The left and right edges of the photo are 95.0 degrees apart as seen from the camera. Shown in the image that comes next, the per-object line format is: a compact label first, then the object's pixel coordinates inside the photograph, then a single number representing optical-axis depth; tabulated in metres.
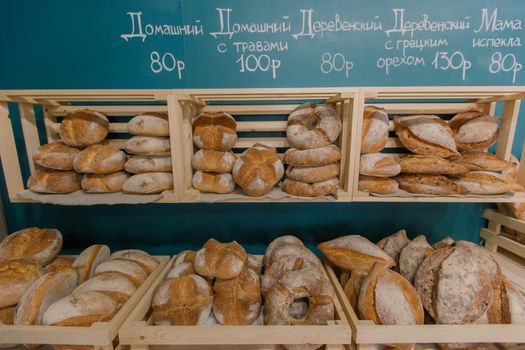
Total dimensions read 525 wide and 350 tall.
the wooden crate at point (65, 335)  0.91
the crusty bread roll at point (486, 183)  1.17
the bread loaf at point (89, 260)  1.26
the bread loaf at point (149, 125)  1.17
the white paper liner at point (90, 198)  1.15
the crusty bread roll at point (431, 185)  1.16
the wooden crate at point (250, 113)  1.08
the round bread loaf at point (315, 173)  1.16
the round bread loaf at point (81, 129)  1.20
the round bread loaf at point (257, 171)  1.14
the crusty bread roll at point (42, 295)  0.99
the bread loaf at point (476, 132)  1.24
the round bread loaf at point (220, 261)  1.10
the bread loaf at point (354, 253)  1.19
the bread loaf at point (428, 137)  1.18
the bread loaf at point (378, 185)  1.18
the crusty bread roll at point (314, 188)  1.18
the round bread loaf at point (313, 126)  1.17
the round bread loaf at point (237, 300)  1.05
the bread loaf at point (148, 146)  1.15
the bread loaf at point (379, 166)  1.16
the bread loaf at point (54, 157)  1.18
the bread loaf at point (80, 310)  0.96
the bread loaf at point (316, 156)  1.15
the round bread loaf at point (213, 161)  1.18
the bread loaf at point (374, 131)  1.19
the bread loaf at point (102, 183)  1.20
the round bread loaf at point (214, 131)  1.22
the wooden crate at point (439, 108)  1.07
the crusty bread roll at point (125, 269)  1.21
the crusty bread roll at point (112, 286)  1.09
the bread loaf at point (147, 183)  1.17
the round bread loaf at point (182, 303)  1.03
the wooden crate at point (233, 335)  0.92
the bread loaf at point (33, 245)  1.26
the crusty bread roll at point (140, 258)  1.34
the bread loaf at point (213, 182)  1.21
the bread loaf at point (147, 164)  1.18
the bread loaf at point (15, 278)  1.07
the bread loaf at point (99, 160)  1.16
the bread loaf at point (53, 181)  1.21
